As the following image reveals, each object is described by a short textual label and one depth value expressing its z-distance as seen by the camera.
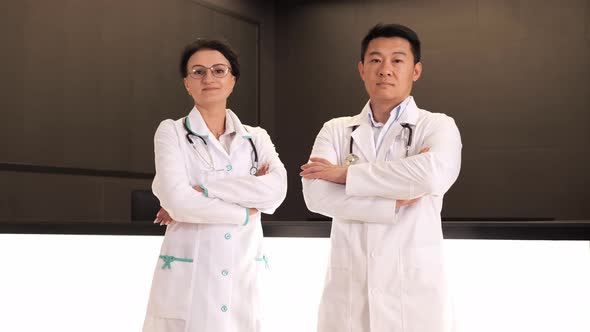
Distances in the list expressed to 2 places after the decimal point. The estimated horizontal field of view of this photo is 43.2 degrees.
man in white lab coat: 2.54
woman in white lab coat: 2.67
